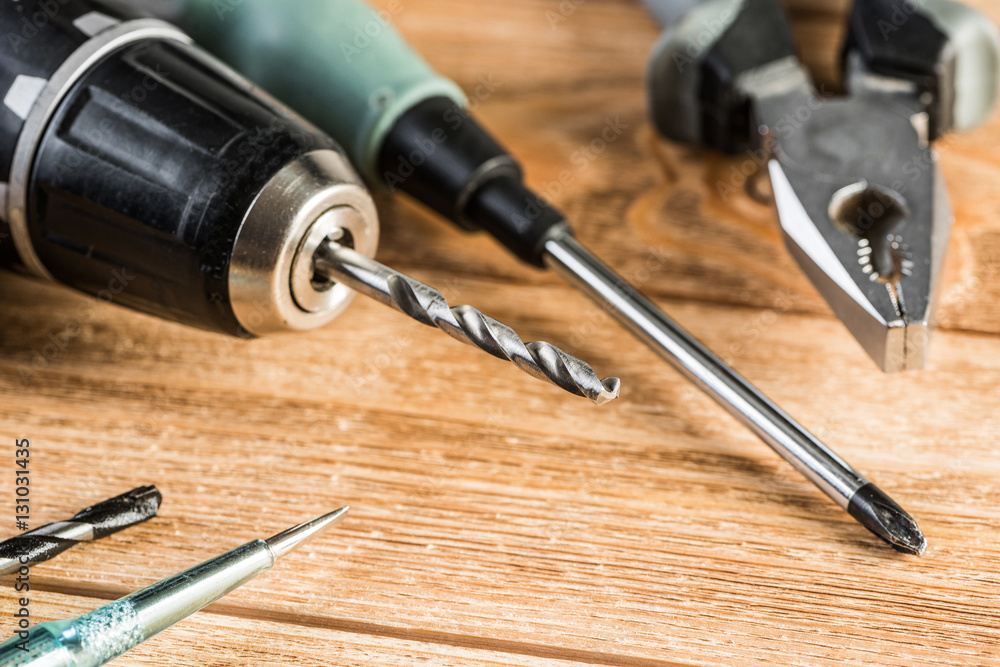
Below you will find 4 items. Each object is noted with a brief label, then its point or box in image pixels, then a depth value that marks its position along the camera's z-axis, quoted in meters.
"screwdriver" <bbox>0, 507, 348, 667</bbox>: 0.39
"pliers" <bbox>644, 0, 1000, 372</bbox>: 0.44
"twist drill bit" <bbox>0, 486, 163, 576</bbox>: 0.42
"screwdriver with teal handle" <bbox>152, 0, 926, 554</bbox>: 0.46
